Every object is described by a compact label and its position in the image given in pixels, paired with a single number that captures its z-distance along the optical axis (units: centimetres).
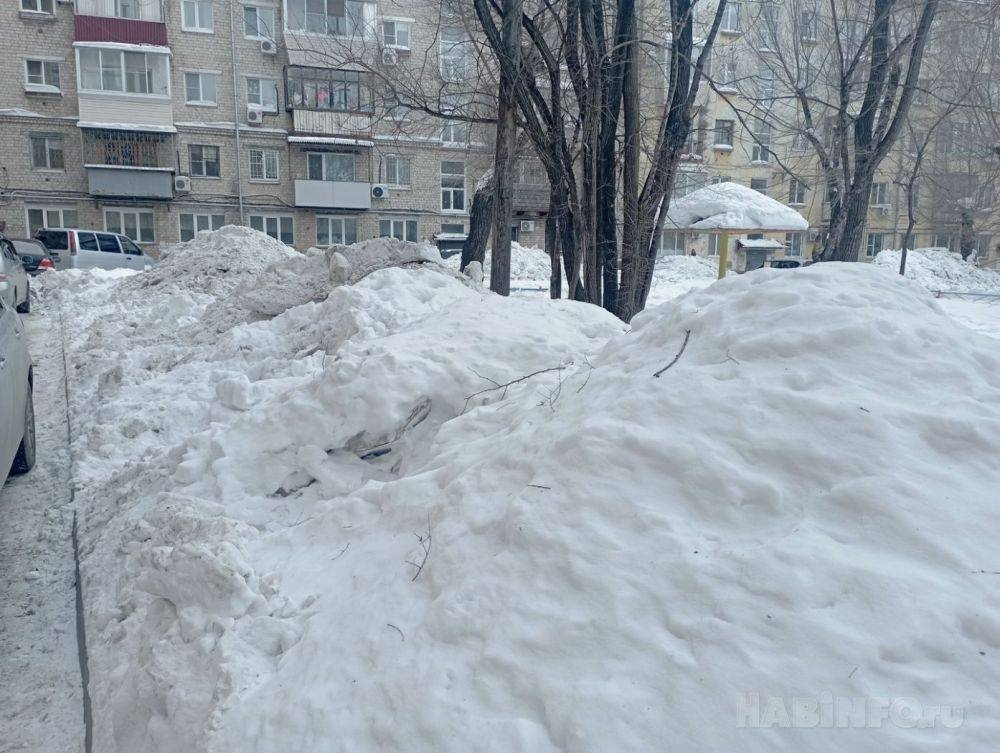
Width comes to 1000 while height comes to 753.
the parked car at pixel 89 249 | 2250
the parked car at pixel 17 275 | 1316
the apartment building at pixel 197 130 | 3228
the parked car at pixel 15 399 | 434
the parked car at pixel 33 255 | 1925
